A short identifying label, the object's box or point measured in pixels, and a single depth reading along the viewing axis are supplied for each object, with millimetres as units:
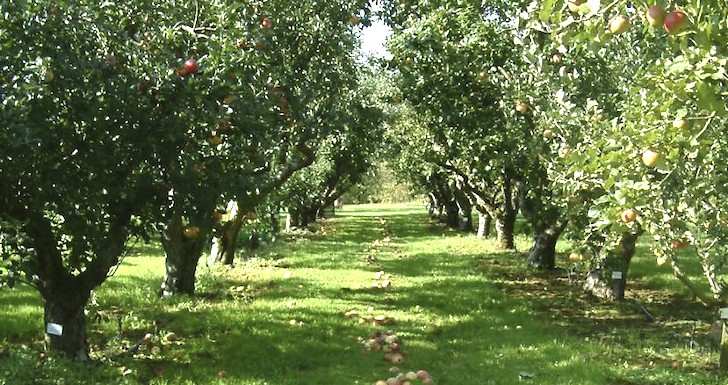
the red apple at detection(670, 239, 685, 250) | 6648
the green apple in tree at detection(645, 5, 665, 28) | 3055
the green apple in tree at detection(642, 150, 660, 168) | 3930
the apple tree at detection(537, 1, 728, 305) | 3312
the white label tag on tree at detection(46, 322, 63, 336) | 7234
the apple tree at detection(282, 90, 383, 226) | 15117
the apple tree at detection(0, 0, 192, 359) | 5902
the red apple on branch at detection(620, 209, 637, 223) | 4812
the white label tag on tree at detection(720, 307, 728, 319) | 7820
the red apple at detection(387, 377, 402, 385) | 7102
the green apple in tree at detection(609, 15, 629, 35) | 3285
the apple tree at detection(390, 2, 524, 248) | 11094
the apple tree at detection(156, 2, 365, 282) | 7070
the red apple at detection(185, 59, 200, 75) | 6668
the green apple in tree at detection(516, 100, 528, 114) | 9867
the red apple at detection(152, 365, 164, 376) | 7602
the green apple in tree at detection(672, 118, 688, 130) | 3873
